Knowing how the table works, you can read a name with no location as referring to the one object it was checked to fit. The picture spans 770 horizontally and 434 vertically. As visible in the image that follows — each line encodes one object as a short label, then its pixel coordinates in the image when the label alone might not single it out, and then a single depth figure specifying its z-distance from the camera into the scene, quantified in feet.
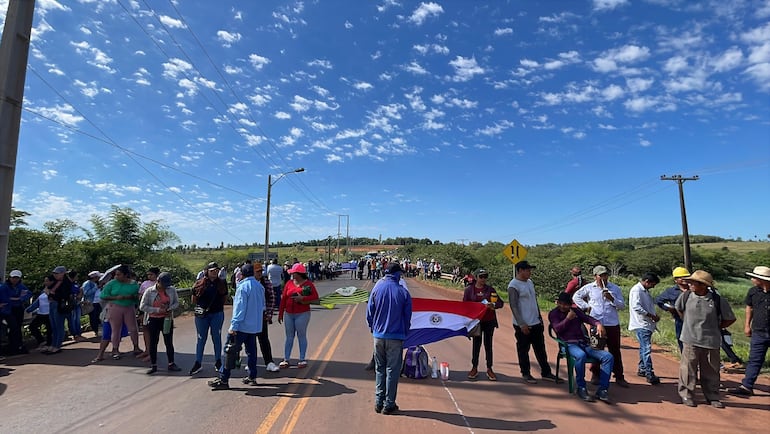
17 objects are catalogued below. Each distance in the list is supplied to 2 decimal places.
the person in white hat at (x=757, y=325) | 20.77
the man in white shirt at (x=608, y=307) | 22.45
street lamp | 96.58
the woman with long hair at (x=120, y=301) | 26.96
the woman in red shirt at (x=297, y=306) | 24.63
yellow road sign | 63.00
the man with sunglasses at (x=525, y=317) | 22.59
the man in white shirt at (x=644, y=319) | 22.84
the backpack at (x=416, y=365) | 23.26
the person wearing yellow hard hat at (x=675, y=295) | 23.73
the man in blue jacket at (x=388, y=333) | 17.58
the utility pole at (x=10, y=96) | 30.99
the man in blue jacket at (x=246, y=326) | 20.76
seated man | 19.60
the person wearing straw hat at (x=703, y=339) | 19.49
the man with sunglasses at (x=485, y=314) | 23.30
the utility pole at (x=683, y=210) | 100.07
